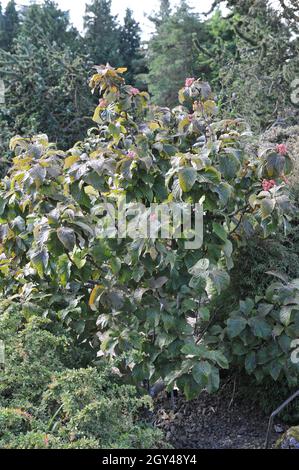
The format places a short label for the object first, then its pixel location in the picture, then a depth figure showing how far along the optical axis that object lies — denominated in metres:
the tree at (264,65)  7.30
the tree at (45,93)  8.57
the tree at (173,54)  13.73
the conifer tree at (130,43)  15.77
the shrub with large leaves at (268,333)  2.25
